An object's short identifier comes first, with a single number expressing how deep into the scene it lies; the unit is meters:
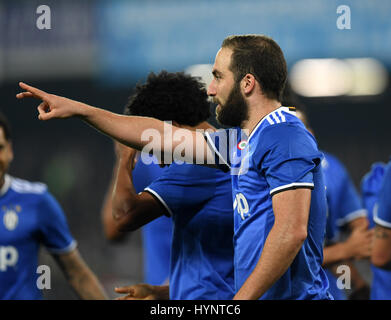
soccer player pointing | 4.51
